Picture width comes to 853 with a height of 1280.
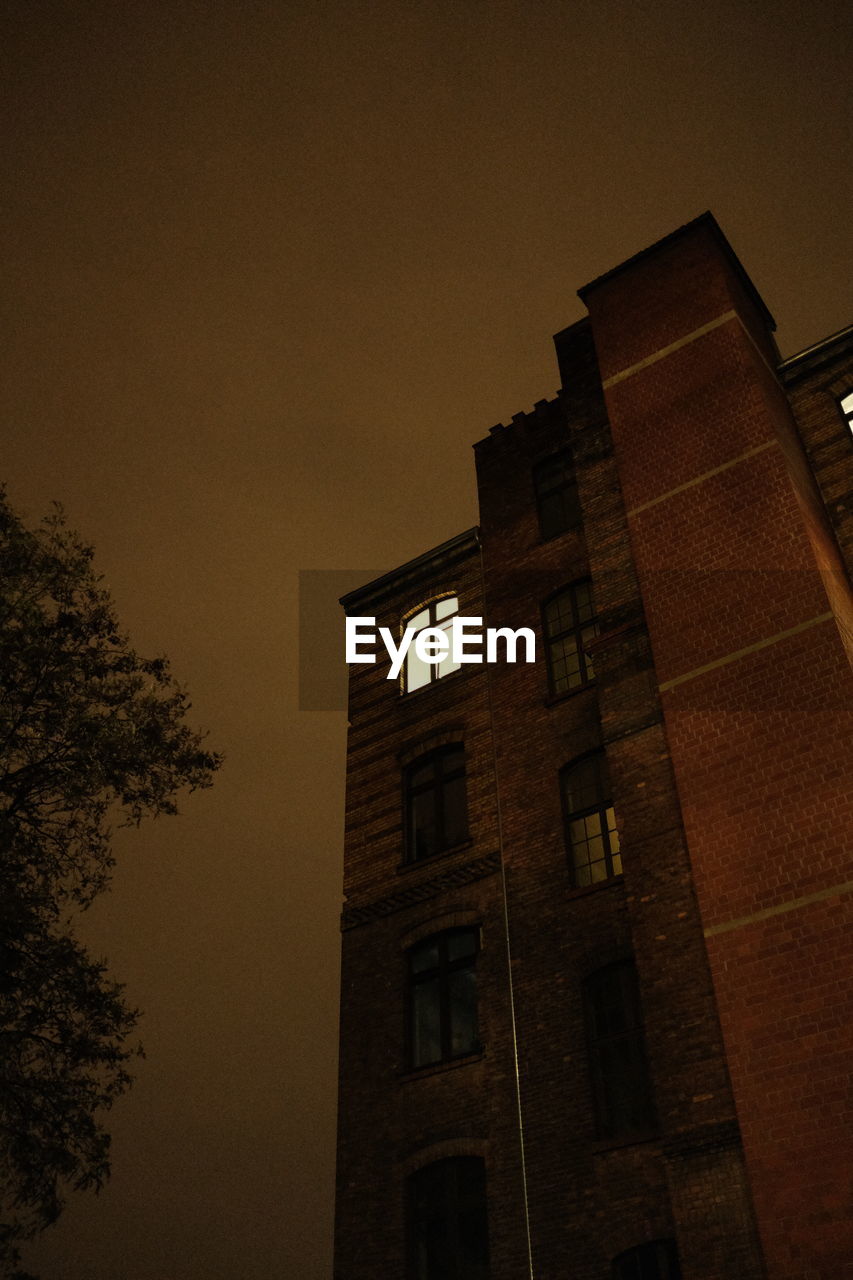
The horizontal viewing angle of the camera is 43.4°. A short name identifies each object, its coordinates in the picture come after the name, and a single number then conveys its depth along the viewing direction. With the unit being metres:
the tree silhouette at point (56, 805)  12.22
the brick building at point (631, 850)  10.86
